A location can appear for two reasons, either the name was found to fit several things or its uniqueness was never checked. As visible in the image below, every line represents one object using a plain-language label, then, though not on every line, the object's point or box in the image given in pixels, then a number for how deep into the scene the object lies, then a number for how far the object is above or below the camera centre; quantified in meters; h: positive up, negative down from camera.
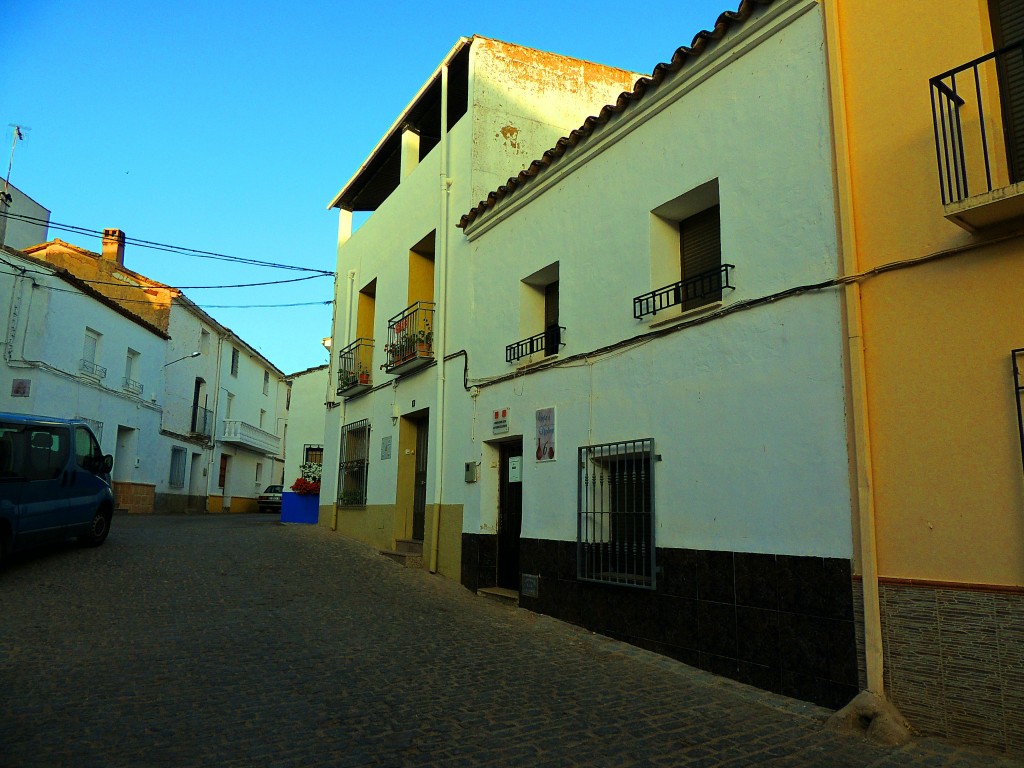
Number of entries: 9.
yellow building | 4.49 +1.07
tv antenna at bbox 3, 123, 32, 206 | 21.58 +10.19
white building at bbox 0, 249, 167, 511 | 18.95 +3.87
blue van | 9.28 +0.29
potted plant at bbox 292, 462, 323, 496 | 18.44 +0.57
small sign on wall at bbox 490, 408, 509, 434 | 9.65 +1.13
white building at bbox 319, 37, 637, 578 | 11.68 +4.28
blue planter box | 18.62 +0.05
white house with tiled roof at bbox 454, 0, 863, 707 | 5.62 +1.27
